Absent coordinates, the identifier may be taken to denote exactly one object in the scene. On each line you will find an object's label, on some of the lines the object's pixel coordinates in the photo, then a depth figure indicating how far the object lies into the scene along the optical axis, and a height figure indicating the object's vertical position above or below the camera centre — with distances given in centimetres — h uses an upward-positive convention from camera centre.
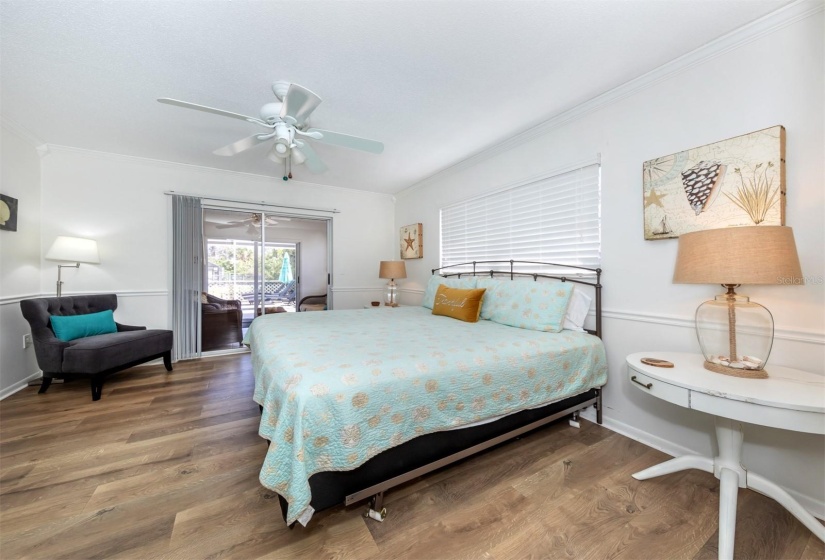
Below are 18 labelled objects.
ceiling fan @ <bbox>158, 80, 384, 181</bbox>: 189 +109
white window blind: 255 +56
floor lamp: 313 +29
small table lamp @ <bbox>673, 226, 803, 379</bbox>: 136 +1
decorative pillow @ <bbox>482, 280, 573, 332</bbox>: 239 -22
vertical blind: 398 +6
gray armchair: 273 -66
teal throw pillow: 292 -47
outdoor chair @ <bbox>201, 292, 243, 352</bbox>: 431 -64
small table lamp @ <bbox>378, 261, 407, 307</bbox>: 464 +11
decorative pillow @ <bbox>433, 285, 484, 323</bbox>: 287 -25
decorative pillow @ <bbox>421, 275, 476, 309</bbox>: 334 -7
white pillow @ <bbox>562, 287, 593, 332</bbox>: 243 -26
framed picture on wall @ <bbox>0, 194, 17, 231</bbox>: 275 +61
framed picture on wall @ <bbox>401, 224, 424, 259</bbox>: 470 +59
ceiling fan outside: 459 +84
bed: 123 -59
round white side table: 119 -54
